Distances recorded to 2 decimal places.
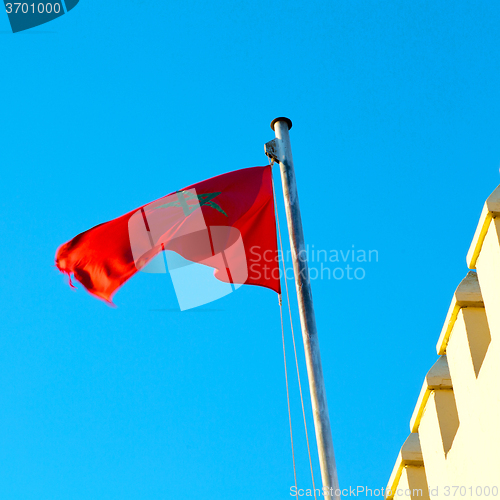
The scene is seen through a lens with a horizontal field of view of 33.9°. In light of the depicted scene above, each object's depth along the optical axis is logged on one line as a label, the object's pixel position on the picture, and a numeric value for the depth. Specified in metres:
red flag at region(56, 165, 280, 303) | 10.64
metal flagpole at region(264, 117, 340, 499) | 8.51
